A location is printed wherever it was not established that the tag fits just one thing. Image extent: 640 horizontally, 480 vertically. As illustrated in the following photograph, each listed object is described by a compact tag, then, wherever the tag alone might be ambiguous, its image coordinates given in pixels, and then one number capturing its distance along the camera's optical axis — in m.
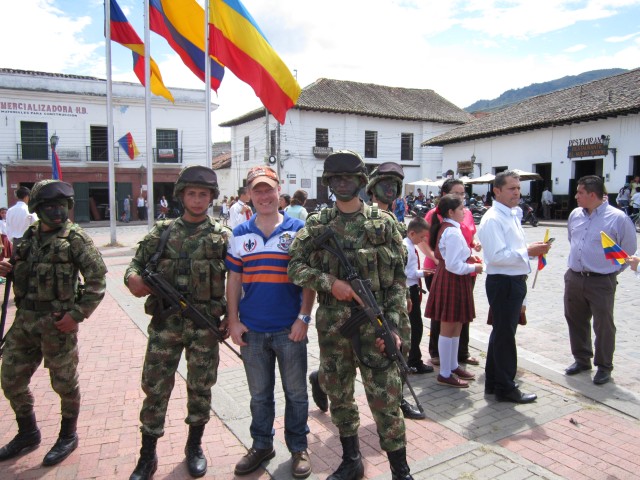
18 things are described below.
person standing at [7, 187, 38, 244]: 8.54
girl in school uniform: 4.40
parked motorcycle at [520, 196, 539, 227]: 21.53
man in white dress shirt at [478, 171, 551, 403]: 4.11
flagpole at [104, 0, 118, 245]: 13.42
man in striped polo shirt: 3.06
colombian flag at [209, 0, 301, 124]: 8.60
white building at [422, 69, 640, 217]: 21.00
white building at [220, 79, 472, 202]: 33.03
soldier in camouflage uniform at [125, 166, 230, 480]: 3.10
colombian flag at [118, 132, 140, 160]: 29.61
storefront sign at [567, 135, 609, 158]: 21.56
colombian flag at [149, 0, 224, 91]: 10.62
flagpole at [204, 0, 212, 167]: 9.82
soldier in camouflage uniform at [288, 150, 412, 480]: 2.86
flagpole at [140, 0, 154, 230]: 11.90
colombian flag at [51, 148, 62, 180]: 12.32
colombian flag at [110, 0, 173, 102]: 13.18
